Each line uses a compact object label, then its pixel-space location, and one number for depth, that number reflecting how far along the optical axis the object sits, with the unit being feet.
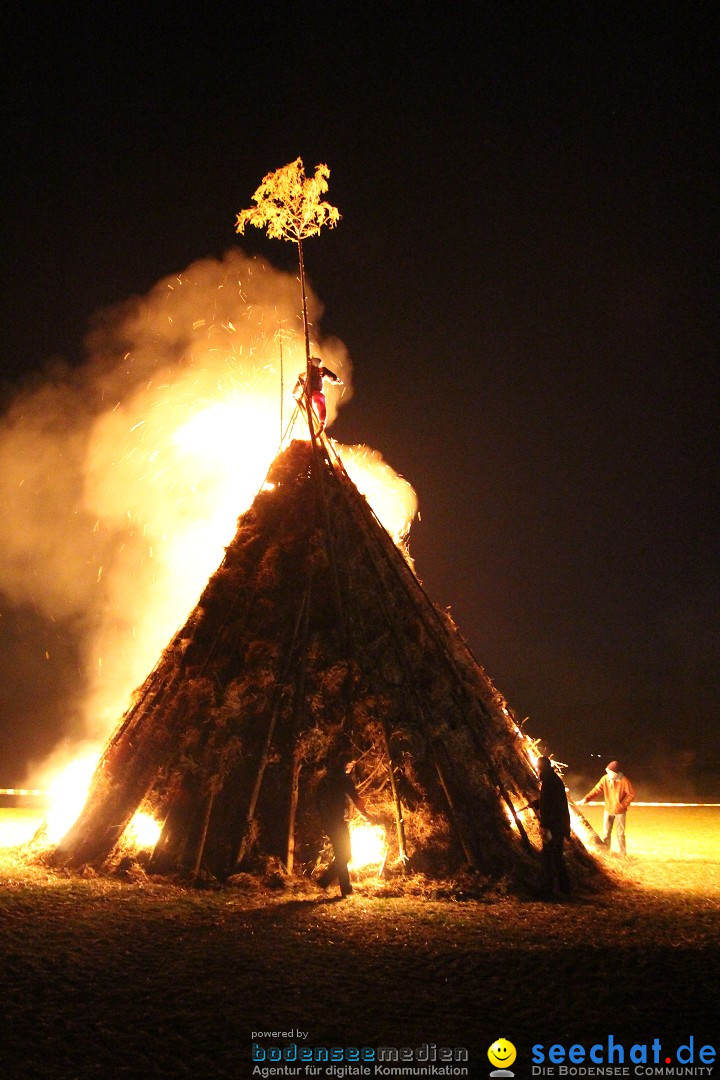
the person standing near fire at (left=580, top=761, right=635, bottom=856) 42.06
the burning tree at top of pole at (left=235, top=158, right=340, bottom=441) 44.50
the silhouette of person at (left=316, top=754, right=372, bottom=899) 29.84
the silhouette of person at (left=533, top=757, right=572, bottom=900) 30.94
